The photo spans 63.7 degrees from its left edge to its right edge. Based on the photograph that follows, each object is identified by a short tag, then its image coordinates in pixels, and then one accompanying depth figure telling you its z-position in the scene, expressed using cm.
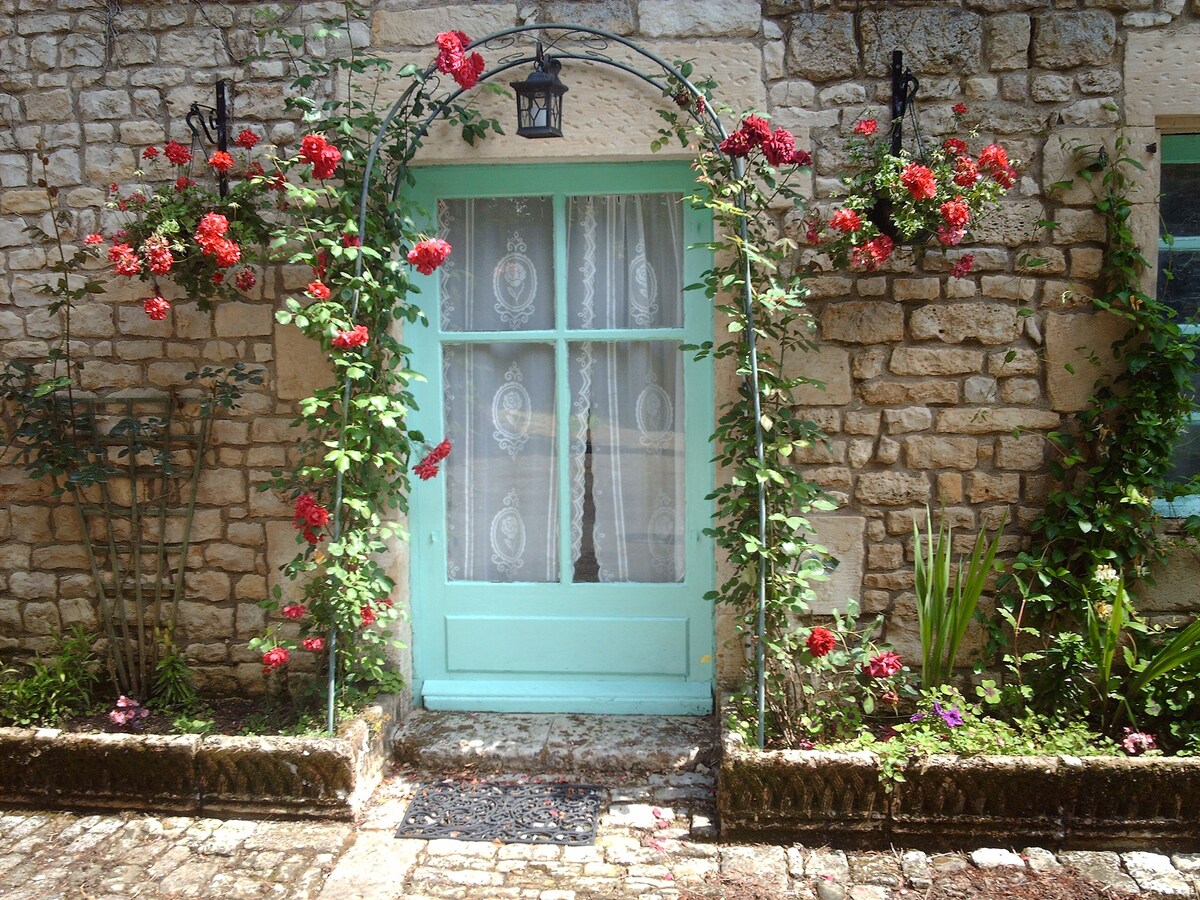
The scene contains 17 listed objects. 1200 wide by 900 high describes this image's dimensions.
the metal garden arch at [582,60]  318
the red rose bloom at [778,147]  301
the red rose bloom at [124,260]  327
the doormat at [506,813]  313
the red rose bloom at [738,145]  301
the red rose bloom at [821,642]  314
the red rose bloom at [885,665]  320
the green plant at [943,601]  336
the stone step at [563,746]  347
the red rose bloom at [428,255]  312
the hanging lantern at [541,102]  324
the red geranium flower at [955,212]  315
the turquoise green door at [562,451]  374
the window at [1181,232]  352
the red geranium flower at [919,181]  314
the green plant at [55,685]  360
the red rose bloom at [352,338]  312
